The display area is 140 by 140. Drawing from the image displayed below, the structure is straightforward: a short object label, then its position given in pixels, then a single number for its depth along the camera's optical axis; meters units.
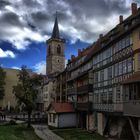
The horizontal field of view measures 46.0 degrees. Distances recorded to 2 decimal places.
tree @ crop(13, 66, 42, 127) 31.20
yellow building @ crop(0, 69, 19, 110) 57.08
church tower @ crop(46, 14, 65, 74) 69.95
